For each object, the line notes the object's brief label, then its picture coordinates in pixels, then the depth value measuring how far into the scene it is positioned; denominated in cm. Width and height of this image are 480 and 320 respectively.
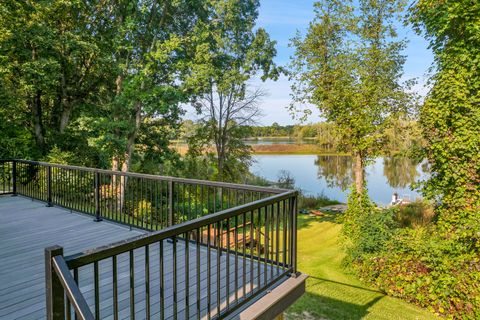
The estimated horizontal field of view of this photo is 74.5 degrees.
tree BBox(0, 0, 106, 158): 993
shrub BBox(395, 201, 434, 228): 1079
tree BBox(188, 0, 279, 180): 1505
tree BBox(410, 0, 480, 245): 627
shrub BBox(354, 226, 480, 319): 588
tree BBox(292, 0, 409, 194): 1061
